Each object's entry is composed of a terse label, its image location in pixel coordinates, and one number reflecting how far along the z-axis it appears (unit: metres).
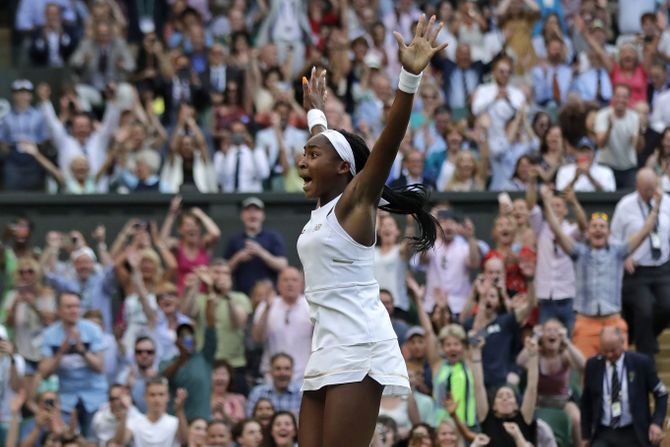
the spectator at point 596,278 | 13.81
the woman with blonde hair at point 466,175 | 16.16
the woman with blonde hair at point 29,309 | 13.74
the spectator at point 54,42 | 19.23
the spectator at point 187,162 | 16.34
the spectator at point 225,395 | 12.86
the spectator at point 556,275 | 14.13
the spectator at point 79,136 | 16.83
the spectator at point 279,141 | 16.52
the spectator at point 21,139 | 17.08
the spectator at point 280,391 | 12.80
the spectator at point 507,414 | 12.21
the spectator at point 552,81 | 17.88
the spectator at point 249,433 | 12.00
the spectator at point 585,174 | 15.73
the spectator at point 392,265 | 14.40
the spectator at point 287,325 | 13.45
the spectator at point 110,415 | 12.58
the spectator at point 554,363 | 13.06
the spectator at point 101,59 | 18.84
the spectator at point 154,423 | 12.41
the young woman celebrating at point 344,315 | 7.25
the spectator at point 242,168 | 16.53
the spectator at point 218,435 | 12.05
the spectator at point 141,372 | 13.01
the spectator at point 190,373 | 13.16
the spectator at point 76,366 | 13.15
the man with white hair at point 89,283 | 14.32
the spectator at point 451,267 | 14.61
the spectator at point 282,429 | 12.05
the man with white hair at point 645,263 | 14.25
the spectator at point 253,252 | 14.52
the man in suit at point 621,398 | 12.38
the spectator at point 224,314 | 13.70
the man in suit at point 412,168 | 15.66
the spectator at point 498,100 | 16.75
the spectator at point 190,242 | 14.72
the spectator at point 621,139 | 16.34
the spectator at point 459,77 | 18.23
